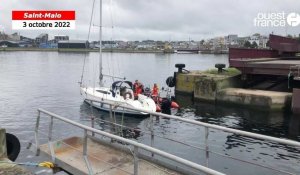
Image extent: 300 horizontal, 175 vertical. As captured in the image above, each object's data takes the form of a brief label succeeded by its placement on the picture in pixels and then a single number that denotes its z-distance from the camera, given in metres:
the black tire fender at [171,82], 42.44
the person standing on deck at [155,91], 31.44
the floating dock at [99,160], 8.70
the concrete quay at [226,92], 30.37
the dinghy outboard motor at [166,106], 30.08
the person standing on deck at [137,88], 30.63
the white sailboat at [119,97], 26.92
